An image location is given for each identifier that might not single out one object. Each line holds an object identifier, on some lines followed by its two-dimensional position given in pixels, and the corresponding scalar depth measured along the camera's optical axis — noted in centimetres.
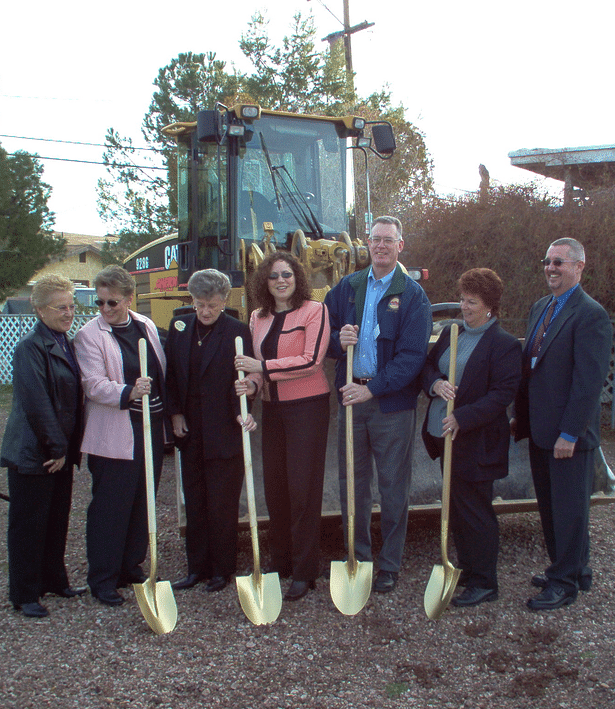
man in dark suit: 346
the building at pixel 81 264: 4678
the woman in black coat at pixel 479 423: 357
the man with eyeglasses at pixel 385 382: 373
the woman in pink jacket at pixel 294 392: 371
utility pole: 2265
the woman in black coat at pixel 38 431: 348
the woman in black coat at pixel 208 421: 378
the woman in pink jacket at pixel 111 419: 365
